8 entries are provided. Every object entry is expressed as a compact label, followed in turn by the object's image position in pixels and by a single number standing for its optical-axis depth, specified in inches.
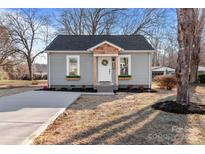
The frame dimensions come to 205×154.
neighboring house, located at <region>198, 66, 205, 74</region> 1839.3
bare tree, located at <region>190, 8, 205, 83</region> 824.4
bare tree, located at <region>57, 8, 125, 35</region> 1149.1
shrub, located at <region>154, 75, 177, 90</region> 599.5
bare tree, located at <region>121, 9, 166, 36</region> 1133.1
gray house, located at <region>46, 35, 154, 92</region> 592.4
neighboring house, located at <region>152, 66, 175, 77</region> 1527.1
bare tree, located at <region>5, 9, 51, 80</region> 1159.6
